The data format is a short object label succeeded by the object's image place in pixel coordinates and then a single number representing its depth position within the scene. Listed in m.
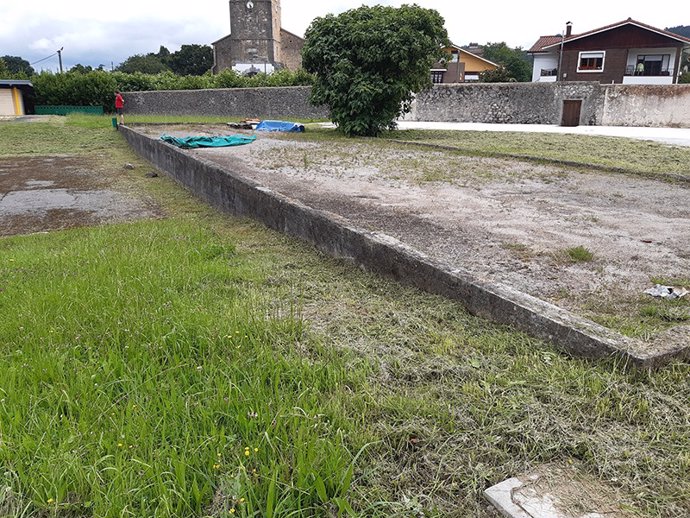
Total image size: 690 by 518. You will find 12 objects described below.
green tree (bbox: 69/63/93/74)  34.31
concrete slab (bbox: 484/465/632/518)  1.49
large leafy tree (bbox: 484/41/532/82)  54.86
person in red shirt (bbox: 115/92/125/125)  21.22
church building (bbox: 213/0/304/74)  50.41
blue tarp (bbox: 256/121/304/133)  18.17
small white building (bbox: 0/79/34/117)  32.75
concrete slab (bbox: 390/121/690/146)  15.39
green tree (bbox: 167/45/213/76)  80.31
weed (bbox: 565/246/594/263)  3.68
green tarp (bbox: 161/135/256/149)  11.64
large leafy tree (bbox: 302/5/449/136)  14.23
